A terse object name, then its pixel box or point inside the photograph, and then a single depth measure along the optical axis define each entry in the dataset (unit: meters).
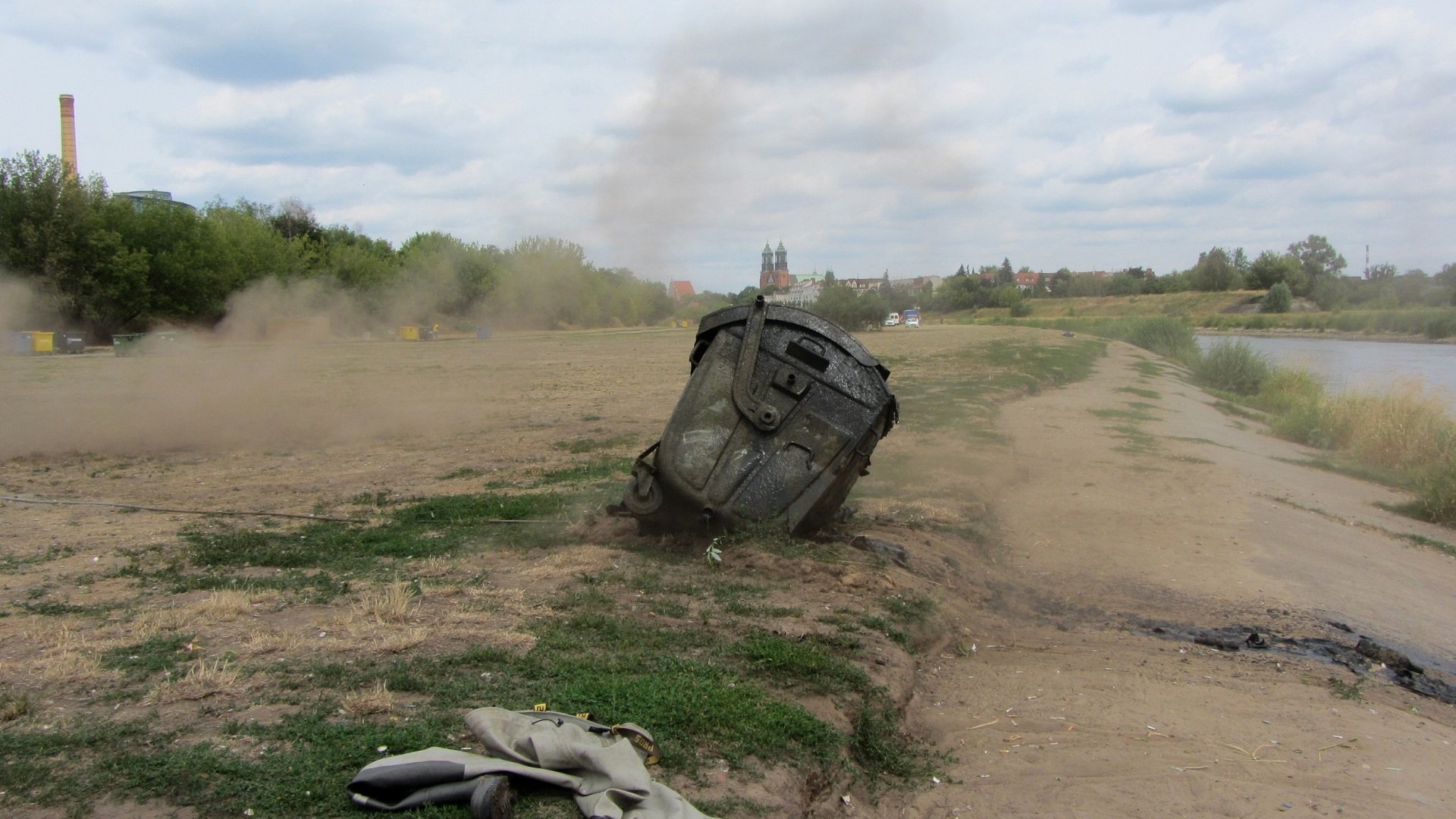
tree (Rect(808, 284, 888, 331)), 62.53
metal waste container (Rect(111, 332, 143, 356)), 30.64
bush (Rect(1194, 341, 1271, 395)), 39.41
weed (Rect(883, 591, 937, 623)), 7.50
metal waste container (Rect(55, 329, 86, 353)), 34.88
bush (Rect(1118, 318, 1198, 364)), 54.26
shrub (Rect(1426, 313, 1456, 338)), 61.88
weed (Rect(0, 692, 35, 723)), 4.78
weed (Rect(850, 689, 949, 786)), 5.43
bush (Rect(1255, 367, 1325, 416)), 32.03
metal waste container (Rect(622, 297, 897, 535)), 8.43
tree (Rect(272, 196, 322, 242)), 57.53
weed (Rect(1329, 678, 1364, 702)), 7.02
